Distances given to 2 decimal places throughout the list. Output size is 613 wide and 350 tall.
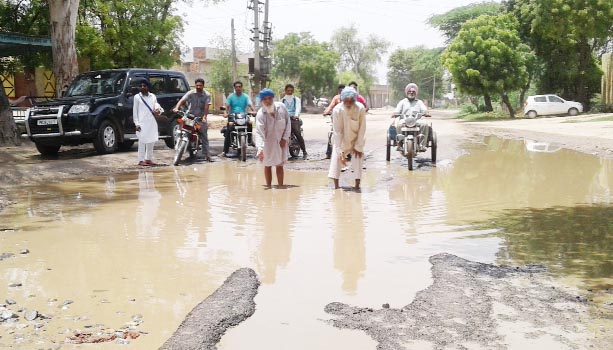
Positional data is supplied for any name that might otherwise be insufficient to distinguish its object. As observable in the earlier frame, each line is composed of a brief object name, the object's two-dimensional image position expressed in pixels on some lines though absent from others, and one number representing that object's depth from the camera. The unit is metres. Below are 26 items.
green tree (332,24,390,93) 89.36
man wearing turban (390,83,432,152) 11.12
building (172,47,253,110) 62.58
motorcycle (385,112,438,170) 10.73
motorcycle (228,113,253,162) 12.72
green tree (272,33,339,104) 66.06
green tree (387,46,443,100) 95.62
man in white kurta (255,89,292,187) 8.74
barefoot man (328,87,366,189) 8.55
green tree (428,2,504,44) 49.44
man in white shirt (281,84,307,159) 12.54
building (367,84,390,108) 114.40
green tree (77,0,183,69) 24.72
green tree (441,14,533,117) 32.41
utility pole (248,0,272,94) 29.27
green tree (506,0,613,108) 30.30
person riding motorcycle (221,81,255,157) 12.79
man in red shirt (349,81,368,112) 10.28
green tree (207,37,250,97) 56.41
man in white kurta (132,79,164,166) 11.41
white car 32.19
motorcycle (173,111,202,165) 12.09
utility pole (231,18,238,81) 39.41
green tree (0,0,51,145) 20.84
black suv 12.14
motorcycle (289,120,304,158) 13.10
